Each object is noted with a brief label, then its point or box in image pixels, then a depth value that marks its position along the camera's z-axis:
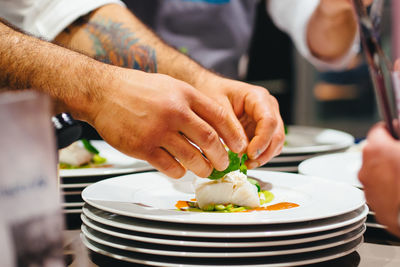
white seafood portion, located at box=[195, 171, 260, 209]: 1.11
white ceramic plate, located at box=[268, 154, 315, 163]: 1.53
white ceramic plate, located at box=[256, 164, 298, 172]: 1.52
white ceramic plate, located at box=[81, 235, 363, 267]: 0.77
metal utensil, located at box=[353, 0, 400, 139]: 0.57
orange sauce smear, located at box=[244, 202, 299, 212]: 1.07
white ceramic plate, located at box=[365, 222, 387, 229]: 1.01
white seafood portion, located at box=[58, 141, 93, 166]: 1.56
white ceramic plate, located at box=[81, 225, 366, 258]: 0.77
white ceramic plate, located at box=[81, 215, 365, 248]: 0.77
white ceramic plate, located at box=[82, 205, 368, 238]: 0.77
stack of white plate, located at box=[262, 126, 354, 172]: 1.54
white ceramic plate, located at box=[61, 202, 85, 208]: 1.15
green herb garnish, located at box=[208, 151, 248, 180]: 1.06
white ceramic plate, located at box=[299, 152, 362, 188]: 1.33
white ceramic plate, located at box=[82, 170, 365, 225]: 0.81
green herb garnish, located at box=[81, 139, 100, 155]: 1.62
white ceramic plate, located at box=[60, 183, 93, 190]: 1.18
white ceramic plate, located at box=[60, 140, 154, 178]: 1.25
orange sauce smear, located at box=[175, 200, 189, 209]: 1.12
